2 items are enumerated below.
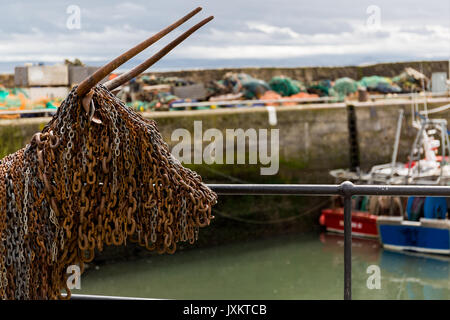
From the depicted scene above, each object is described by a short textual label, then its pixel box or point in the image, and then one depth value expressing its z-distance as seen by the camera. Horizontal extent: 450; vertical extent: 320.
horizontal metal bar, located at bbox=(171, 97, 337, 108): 17.38
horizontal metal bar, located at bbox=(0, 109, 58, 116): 14.95
